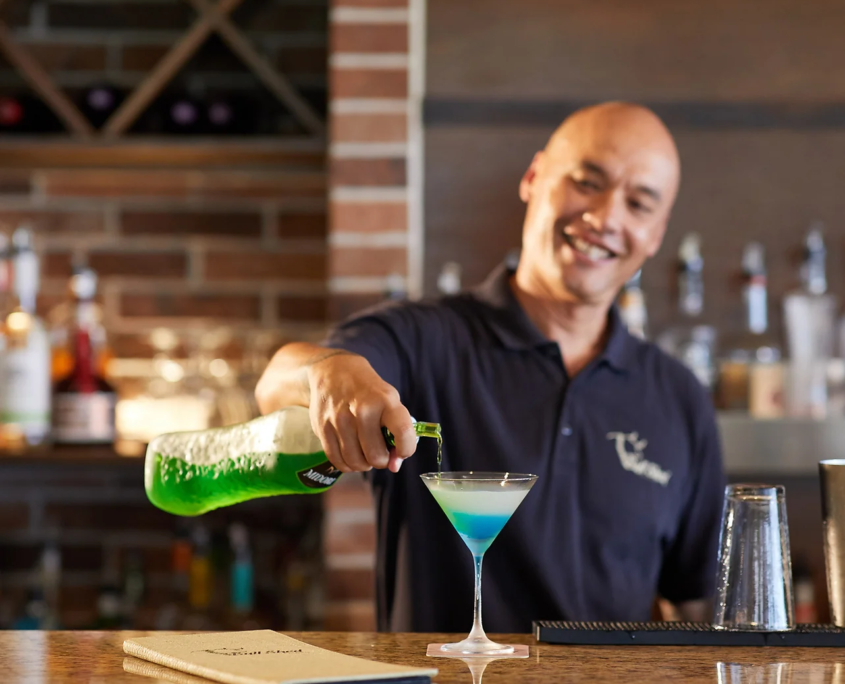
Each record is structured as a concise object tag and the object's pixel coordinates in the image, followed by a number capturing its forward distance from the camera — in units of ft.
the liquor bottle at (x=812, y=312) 8.17
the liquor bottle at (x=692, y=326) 8.00
